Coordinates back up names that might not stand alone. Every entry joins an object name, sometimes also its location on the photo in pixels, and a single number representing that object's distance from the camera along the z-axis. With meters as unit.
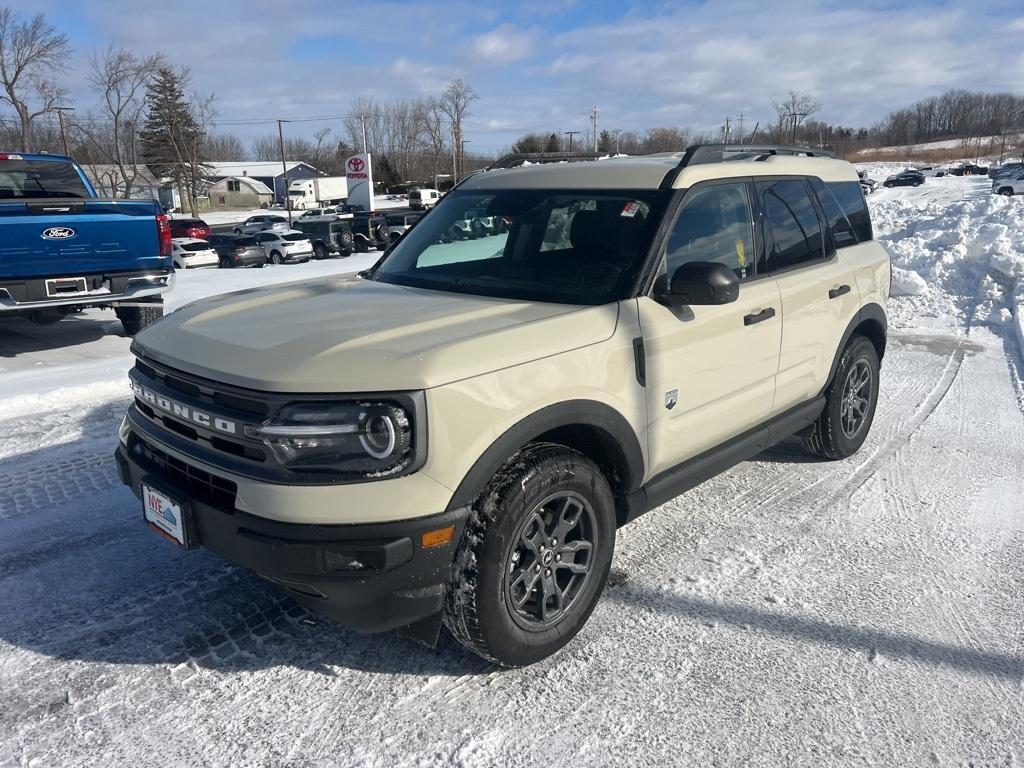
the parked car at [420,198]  49.69
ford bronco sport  2.44
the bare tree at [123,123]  58.19
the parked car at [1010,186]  36.72
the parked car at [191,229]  40.05
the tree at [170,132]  72.19
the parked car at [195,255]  27.67
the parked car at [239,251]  28.58
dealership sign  38.28
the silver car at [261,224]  43.23
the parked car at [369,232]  28.70
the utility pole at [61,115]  50.92
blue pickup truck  7.08
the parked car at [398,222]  30.61
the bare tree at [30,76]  49.19
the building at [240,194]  88.12
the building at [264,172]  93.82
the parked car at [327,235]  31.48
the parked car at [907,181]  54.41
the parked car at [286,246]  30.11
